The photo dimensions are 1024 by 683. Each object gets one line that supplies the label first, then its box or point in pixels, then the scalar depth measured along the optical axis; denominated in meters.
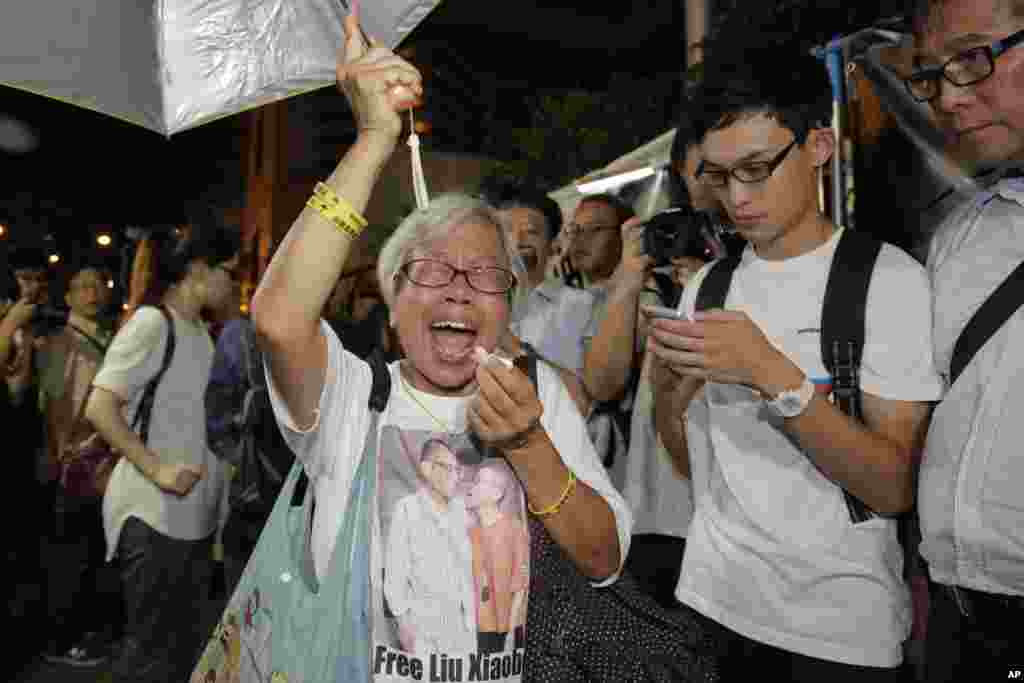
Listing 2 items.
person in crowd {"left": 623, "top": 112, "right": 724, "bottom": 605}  2.85
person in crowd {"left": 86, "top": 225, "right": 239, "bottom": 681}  3.49
